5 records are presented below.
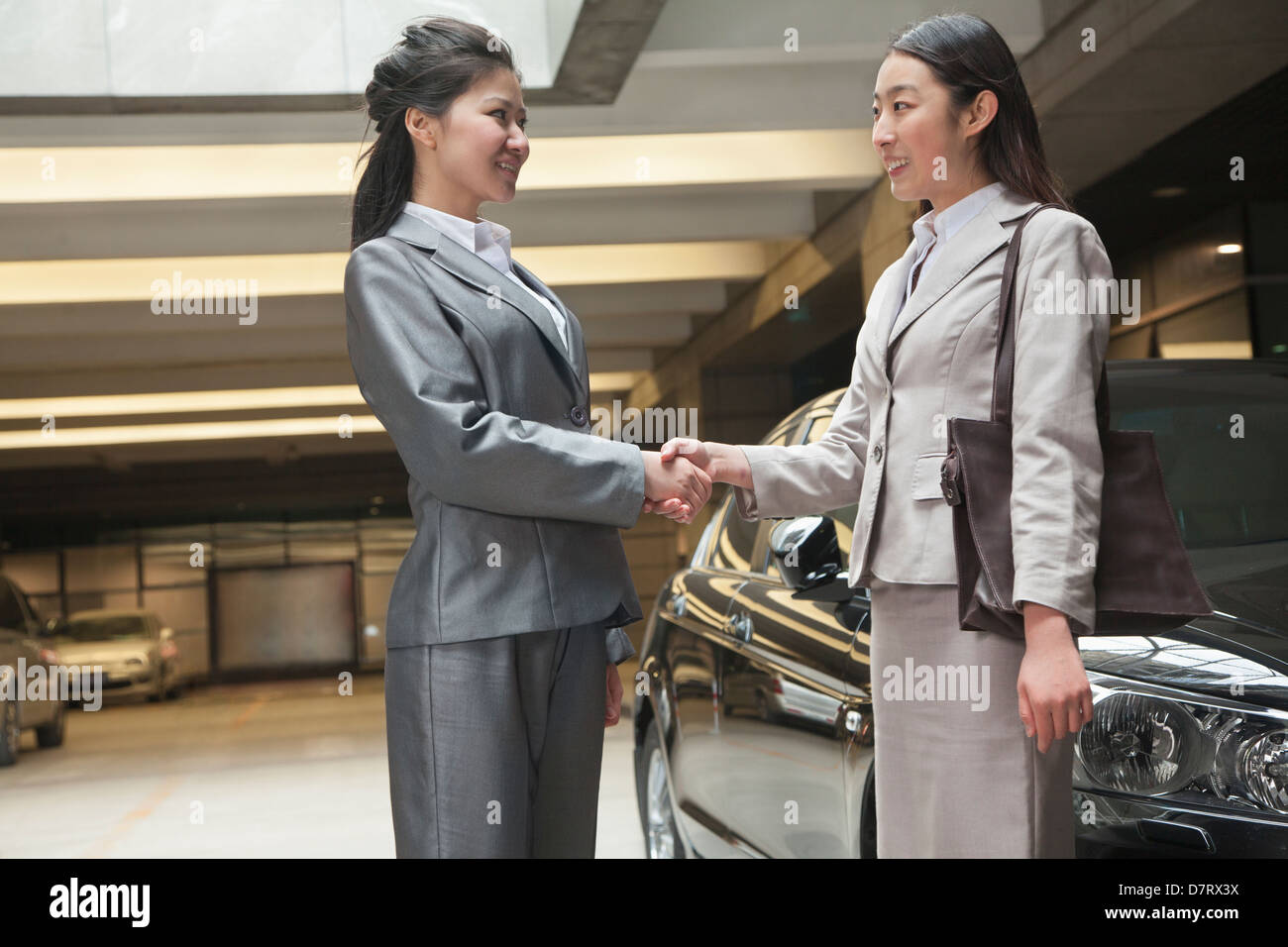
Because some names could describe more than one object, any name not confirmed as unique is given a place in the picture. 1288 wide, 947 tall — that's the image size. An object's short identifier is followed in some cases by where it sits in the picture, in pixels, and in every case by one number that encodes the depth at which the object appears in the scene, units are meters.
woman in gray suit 1.97
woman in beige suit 1.82
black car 2.13
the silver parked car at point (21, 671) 11.25
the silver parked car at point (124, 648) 19.52
